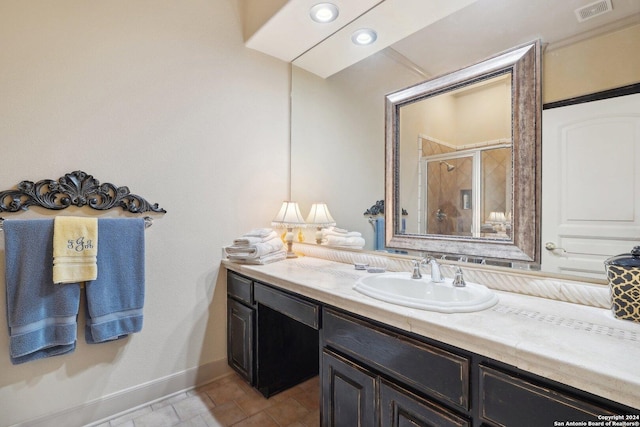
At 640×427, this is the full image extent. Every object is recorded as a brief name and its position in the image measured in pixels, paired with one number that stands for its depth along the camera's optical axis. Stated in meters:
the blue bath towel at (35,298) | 1.41
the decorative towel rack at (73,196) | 1.47
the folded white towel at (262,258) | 1.97
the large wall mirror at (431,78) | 1.14
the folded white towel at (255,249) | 1.96
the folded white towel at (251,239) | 2.00
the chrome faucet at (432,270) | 1.40
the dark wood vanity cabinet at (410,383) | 0.73
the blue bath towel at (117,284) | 1.59
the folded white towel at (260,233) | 2.11
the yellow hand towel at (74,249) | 1.47
